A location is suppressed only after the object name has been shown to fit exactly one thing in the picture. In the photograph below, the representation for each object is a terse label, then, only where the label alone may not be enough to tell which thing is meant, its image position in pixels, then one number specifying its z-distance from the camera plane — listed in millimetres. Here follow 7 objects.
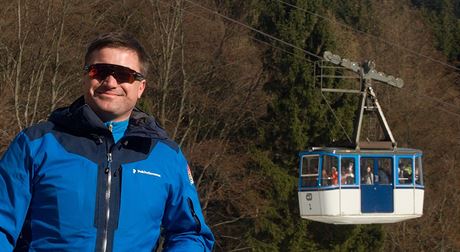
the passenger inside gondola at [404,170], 21703
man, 2605
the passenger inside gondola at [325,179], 22078
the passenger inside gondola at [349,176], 21625
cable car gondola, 21500
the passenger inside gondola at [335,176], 21748
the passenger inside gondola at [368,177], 21688
